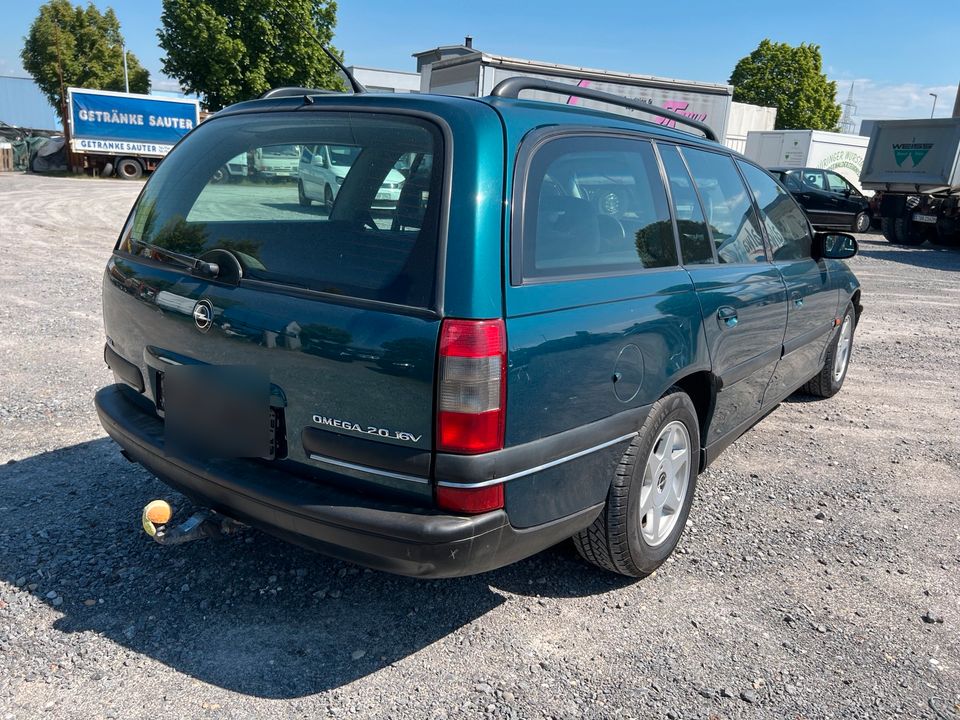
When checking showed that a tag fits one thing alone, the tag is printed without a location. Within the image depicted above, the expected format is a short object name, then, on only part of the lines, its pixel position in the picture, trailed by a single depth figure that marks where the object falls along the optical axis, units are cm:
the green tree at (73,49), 4150
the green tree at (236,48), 3266
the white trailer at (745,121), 3634
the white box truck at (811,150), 2703
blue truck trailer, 2752
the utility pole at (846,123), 7138
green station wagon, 222
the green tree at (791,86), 4853
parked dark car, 1930
